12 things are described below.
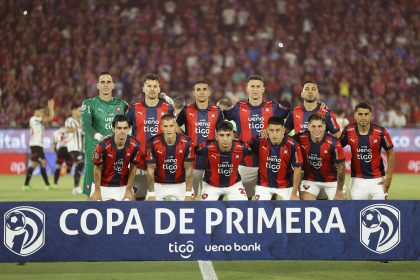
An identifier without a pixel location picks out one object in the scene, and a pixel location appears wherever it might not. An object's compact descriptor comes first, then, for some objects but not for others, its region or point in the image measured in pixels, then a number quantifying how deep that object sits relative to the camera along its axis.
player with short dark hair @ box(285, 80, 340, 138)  17.59
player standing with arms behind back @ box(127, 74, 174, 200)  18.05
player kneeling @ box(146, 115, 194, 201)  17.09
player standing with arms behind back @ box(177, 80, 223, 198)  18.25
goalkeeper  18.08
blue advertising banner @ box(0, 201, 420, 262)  14.05
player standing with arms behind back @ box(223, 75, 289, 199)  17.92
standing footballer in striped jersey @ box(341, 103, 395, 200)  17.47
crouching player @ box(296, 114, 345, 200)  16.94
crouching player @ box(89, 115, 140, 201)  16.86
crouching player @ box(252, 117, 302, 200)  17.02
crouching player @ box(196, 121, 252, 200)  17.58
